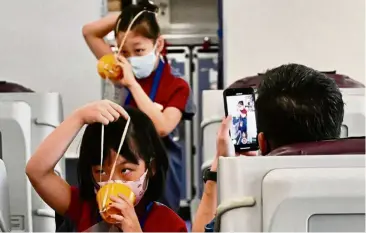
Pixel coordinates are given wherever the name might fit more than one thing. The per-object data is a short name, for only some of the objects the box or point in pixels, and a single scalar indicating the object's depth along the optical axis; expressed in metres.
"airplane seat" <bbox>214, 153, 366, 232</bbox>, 1.84
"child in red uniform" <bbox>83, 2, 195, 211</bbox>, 3.15
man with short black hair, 2.08
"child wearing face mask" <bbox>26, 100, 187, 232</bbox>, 2.37
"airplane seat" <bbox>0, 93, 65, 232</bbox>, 2.88
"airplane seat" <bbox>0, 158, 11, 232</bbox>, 2.38
